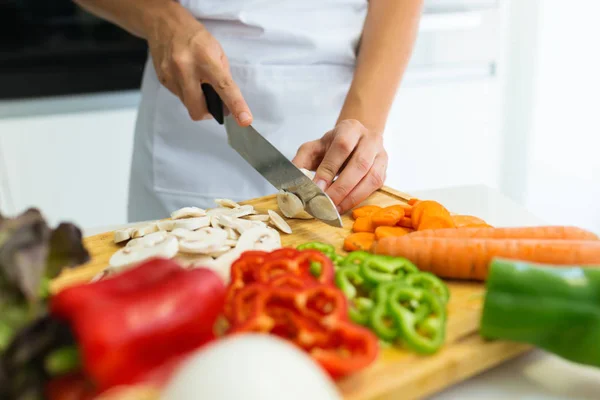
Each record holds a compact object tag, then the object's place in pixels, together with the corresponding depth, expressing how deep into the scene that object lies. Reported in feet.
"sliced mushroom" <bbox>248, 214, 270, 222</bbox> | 3.88
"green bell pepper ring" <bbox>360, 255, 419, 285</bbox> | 2.86
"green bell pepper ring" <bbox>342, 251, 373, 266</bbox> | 3.05
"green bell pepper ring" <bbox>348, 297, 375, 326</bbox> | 2.61
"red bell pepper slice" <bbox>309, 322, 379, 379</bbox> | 2.20
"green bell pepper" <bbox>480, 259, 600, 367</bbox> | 2.35
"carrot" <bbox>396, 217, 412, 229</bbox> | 3.76
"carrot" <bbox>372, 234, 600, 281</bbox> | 2.96
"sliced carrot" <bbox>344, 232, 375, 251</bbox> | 3.46
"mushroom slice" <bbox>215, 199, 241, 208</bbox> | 4.13
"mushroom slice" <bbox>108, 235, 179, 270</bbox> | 3.22
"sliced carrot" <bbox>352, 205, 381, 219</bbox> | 3.87
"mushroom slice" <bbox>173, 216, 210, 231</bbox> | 3.61
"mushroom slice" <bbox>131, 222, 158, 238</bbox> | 3.66
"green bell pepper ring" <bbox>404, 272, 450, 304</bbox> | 2.83
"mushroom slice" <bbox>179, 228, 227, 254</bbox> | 3.33
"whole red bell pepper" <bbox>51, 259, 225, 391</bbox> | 1.90
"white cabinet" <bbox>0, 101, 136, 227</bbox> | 6.89
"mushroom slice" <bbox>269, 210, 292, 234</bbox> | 3.76
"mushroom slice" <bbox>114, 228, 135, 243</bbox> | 3.65
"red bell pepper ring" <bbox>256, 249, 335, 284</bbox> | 2.74
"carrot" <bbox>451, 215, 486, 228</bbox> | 3.67
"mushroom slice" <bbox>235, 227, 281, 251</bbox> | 3.38
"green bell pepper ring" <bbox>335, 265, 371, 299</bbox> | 2.80
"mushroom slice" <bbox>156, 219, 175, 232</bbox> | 3.71
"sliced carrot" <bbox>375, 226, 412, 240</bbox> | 3.50
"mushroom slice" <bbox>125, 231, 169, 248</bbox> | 3.43
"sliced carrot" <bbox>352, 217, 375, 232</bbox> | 3.69
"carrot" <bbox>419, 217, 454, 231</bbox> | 3.50
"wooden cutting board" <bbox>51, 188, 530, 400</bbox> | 2.30
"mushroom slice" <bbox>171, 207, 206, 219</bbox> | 3.79
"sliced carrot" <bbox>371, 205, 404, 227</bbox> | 3.65
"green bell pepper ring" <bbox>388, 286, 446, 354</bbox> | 2.45
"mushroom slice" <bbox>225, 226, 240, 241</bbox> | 3.52
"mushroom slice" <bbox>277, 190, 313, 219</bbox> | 3.86
